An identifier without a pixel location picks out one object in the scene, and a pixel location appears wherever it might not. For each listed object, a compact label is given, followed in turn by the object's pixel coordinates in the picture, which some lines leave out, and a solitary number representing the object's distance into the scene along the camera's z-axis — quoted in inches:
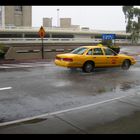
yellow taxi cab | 634.7
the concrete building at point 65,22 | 5236.2
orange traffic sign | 1041.5
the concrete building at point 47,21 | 5132.9
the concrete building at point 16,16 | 4100.6
